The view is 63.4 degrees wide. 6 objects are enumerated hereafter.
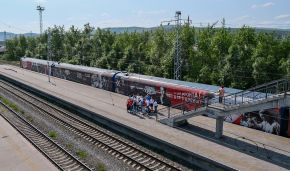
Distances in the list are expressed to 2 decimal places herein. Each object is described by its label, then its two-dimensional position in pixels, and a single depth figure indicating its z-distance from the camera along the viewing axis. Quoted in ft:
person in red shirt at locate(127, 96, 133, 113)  72.79
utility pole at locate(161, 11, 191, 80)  85.56
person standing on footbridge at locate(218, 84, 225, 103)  55.15
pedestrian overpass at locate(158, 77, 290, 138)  41.86
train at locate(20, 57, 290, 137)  55.01
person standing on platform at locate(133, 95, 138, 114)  72.90
